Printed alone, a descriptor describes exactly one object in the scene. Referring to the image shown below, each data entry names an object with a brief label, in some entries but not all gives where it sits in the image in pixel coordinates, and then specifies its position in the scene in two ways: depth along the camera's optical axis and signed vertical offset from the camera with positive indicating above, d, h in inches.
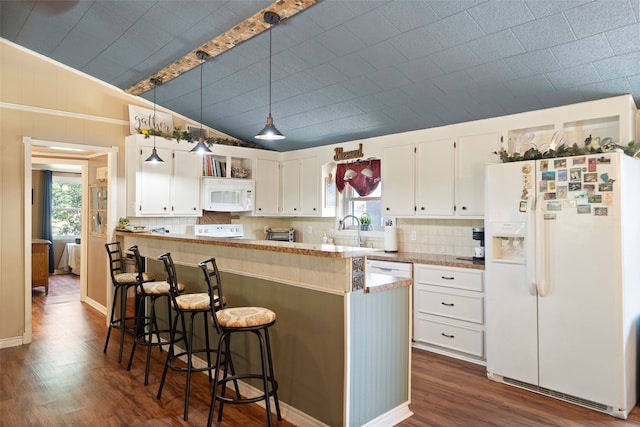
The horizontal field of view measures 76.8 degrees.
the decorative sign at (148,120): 188.7 +47.8
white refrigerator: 105.5 -16.5
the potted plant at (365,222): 203.5 -1.8
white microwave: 201.2 +12.7
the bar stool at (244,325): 88.9 -23.6
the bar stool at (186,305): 104.3 -22.5
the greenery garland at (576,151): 111.7 +19.0
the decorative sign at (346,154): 192.7 +31.5
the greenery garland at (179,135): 186.7 +40.0
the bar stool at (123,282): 146.6 -23.1
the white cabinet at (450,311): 139.6 -33.8
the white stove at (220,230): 206.2 -5.7
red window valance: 196.1 +21.5
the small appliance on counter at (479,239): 147.9 -8.2
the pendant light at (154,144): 165.9 +34.0
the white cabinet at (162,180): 181.9 +18.4
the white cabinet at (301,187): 213.5 +17.5
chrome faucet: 213.2 -3.2
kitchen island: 91.0 -27.2
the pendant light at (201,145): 145.9 +27.4
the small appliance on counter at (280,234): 229.5 -8.8
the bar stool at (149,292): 125.5 -23.2
